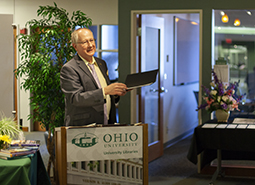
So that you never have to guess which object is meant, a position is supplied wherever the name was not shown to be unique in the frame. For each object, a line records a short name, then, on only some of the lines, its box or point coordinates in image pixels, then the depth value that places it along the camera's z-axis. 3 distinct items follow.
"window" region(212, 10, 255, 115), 4.85
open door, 5.28
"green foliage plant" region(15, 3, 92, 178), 4.41
